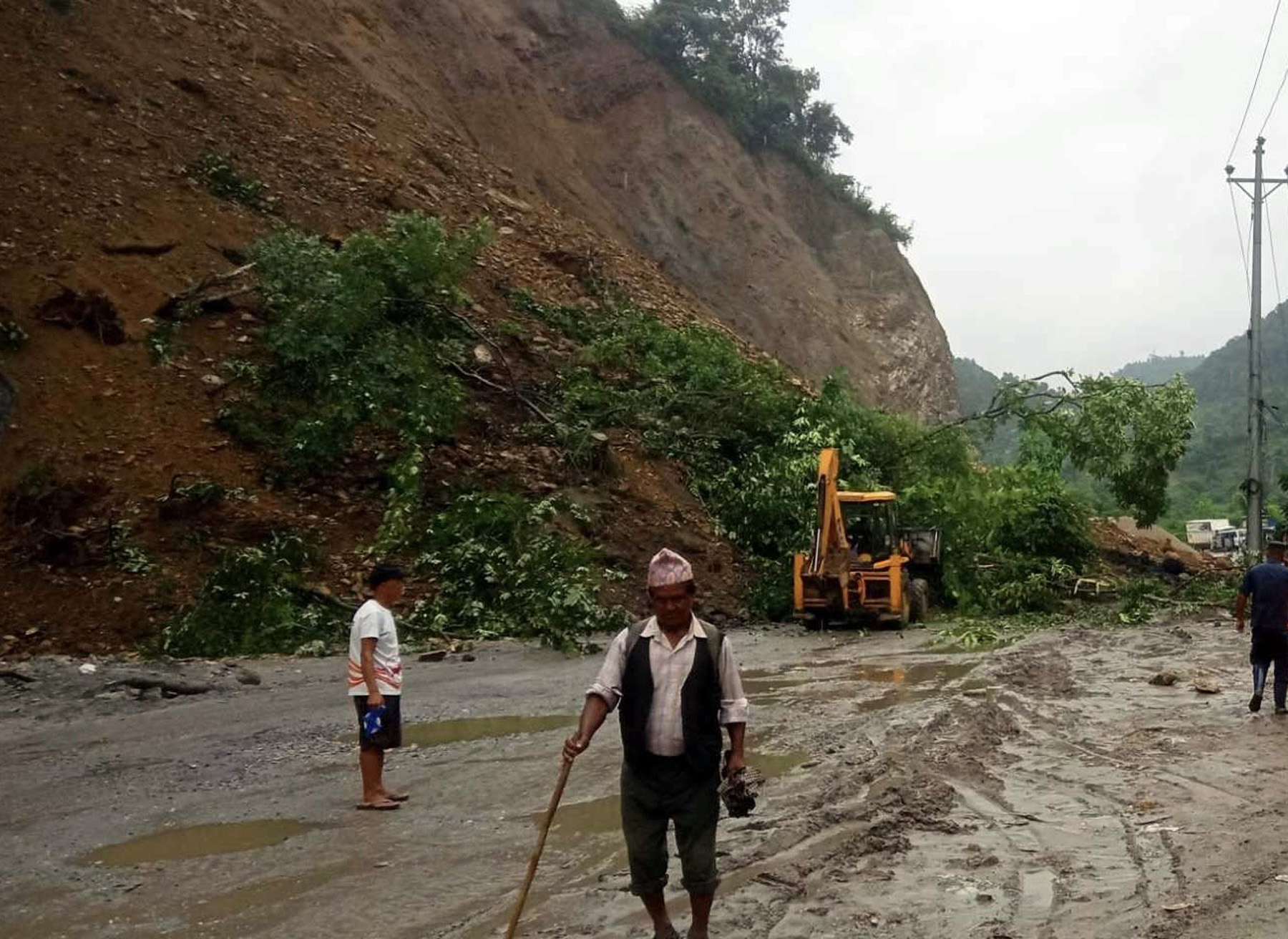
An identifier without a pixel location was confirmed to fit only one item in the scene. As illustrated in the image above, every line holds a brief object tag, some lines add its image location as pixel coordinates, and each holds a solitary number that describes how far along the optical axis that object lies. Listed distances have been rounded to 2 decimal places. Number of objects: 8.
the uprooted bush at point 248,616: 13.74
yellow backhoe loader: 17.88
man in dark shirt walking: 9.60
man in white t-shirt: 6.97
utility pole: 23.89
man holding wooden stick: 4.58
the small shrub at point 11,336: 16.72
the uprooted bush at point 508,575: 15.44
